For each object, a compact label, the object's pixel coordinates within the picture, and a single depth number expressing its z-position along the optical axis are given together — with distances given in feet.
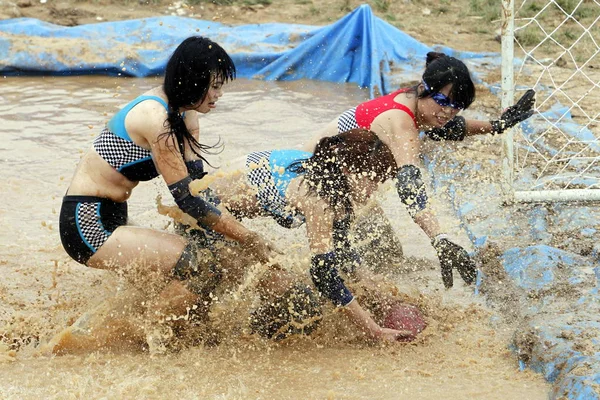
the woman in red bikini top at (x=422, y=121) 25.59
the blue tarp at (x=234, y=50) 59.26
